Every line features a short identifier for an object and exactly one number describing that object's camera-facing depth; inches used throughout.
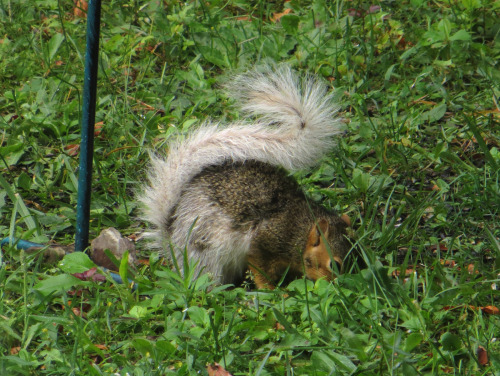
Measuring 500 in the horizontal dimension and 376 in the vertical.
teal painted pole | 251.6
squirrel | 282.8
